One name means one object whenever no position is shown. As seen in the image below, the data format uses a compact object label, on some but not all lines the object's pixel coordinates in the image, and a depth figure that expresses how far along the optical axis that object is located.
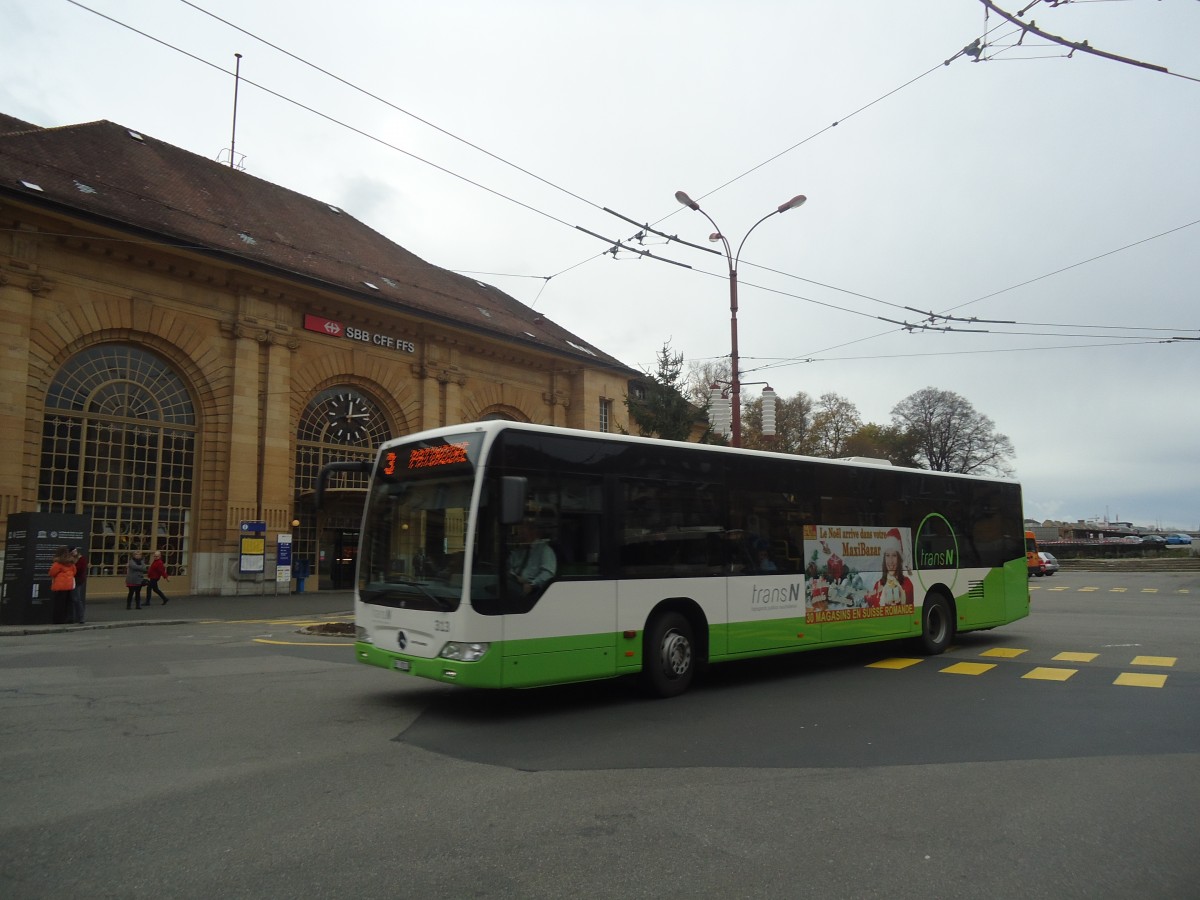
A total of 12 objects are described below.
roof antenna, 37.20
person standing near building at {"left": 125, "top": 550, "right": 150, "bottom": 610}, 22.95
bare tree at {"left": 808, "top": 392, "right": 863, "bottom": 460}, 73.25
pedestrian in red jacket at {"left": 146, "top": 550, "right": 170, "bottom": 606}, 24.31
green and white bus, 8.06
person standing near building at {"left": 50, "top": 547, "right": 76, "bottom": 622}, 17.97
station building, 24.91
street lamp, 17.67
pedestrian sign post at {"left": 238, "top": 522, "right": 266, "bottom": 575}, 28.16
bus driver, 8.16
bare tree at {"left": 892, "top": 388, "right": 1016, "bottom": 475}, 74.44
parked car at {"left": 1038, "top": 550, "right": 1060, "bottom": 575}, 43.69
